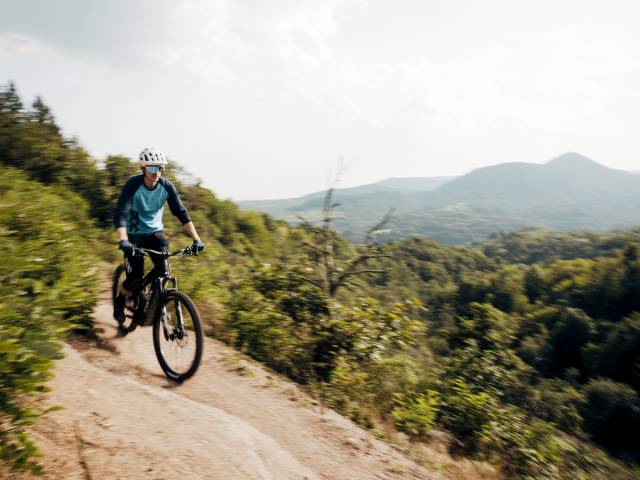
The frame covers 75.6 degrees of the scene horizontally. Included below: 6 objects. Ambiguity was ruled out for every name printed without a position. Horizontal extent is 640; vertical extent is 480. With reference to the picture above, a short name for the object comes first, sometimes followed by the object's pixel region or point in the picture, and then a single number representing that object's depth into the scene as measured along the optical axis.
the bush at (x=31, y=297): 2.76
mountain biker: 4.92
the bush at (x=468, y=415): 6.68
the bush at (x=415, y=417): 5.78
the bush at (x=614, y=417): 32.12
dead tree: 6.66
